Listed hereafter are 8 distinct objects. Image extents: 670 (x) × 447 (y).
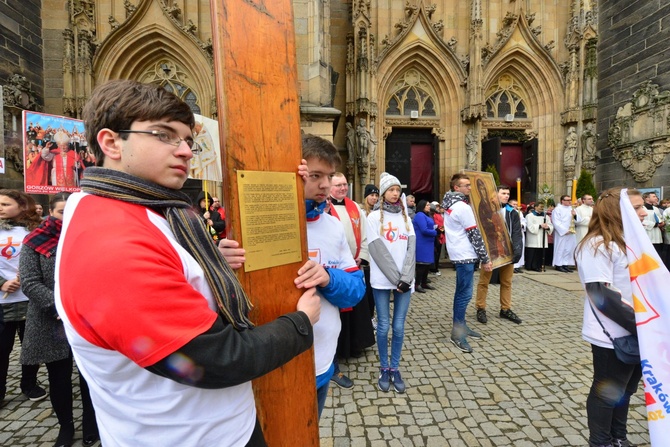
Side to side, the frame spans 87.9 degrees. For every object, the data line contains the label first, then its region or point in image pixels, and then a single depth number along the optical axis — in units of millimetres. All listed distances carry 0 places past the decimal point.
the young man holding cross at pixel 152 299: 696
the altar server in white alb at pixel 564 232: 8750
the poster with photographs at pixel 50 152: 3928
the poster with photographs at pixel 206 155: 4250
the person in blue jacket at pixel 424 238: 6312
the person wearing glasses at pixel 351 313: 3695
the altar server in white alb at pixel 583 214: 8734
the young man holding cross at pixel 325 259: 1488
